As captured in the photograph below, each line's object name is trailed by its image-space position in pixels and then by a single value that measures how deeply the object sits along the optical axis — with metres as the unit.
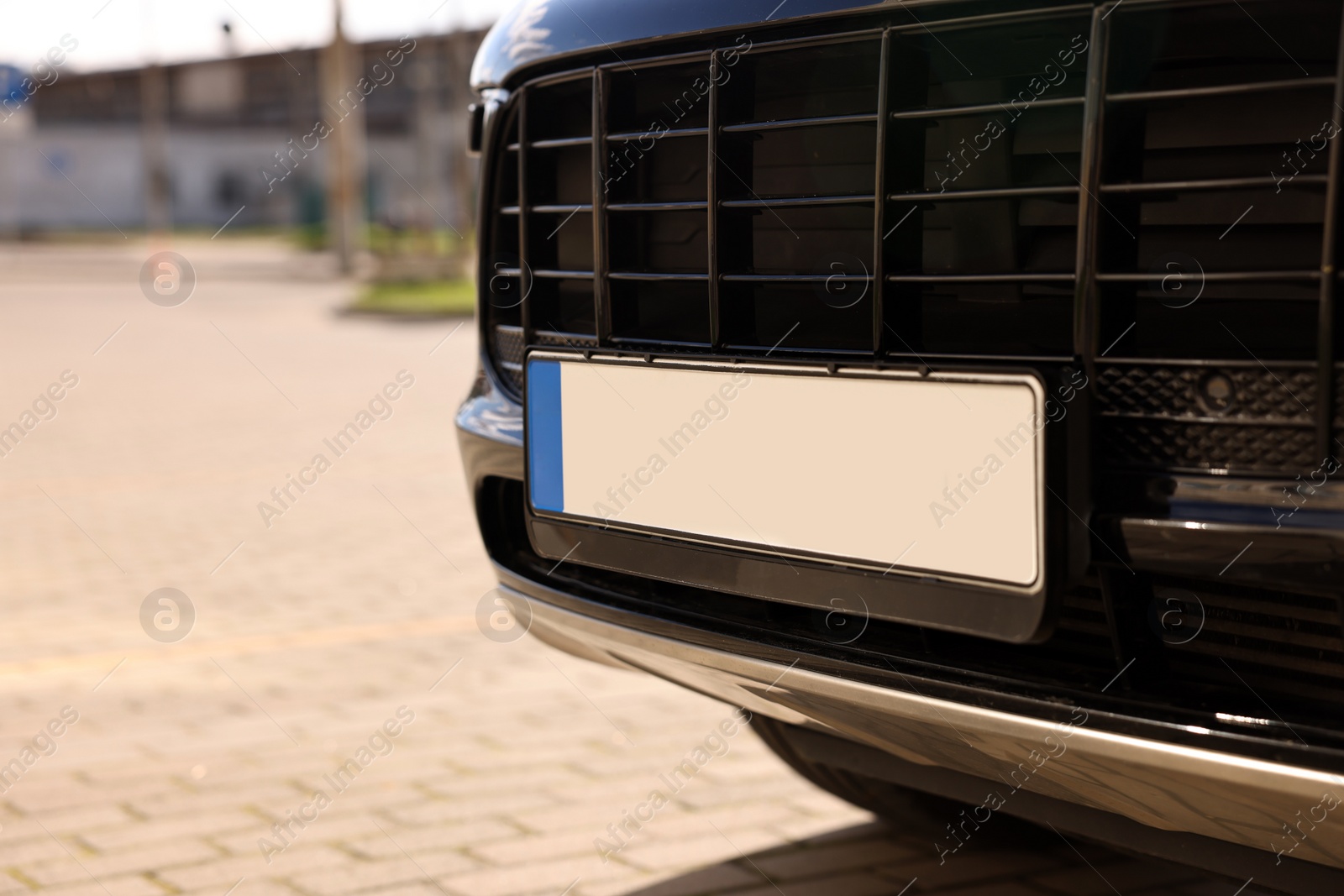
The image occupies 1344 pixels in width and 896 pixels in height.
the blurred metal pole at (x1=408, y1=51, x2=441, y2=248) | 40.03
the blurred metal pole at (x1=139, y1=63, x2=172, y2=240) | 42.56
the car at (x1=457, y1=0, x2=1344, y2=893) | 1.62
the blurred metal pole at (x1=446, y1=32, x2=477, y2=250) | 31.72
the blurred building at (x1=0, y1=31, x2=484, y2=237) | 54.12
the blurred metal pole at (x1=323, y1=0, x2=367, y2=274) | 26.59
